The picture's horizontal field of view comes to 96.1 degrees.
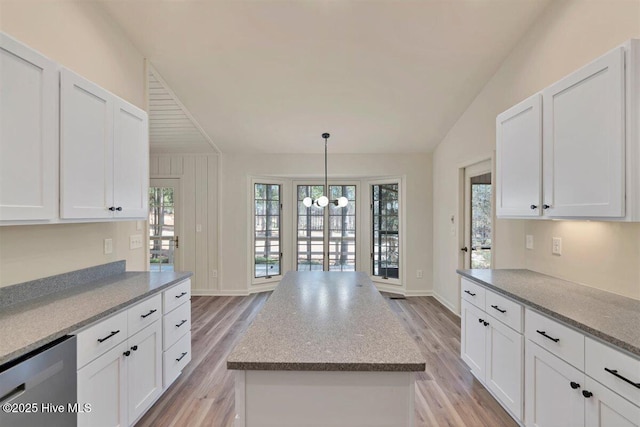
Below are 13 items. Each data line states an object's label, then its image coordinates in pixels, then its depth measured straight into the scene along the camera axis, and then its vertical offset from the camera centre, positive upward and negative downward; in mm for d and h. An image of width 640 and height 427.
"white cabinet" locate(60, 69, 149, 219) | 1637 +395
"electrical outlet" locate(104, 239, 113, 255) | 2303 -265
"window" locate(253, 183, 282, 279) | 5066 -302
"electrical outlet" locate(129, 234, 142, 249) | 2596 -257
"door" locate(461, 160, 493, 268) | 3459 -43
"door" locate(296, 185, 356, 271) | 5355 -404
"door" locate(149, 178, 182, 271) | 4805 -146
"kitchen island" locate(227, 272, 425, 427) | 1056 -638
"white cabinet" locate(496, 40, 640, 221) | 1412 +405
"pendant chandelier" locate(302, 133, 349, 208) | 3418 +145
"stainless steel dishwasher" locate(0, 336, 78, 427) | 1059 -705
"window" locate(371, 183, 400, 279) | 5039 -308
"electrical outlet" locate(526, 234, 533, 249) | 2549 -250
